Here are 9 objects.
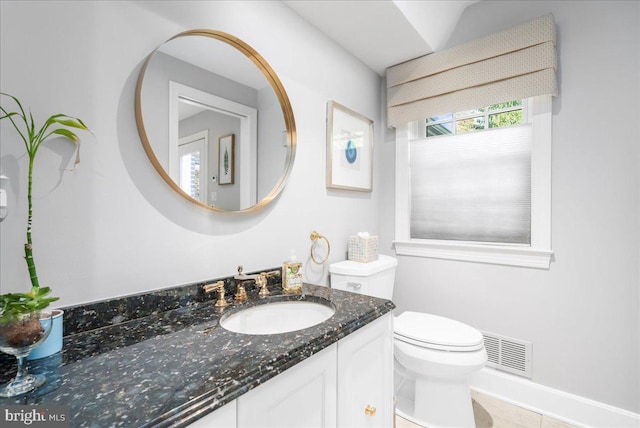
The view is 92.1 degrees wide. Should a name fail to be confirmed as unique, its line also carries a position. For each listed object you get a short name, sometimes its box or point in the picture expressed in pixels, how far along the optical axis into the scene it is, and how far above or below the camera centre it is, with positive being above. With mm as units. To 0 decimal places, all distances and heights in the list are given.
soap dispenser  1401 -286
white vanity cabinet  707 -500
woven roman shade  1697 +884
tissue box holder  1936 -216
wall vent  1843 -848
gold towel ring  1773 -143
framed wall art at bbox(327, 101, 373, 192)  1900 +441
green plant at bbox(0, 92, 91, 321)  658 +210
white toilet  1492 -689
